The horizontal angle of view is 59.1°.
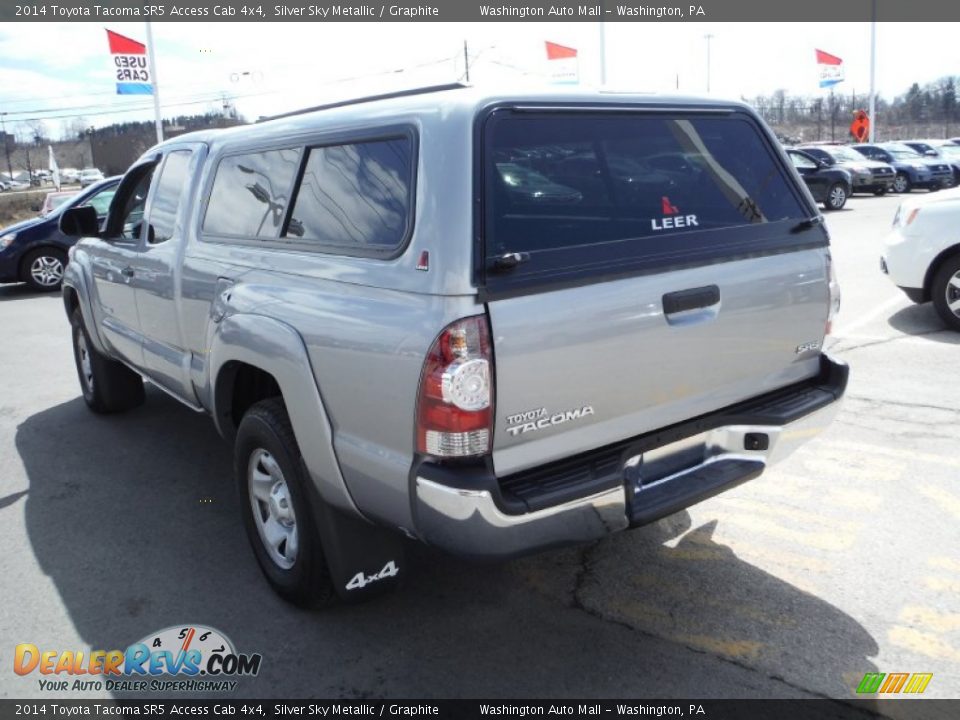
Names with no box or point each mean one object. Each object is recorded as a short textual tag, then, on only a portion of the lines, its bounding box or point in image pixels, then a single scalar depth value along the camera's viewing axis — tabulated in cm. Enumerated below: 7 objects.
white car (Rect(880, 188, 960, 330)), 739
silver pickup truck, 266
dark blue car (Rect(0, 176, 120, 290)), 1302
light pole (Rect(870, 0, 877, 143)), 3801
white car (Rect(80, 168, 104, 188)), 5944
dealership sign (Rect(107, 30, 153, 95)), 2105
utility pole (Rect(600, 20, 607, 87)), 2291
